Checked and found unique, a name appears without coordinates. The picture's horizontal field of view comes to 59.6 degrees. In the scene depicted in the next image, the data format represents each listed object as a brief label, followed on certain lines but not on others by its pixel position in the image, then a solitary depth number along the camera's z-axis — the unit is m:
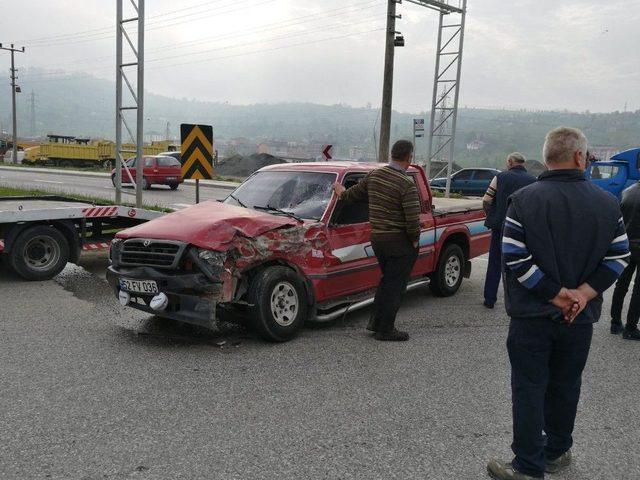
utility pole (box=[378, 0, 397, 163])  16.64
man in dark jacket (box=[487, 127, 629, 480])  2.79
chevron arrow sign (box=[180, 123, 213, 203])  9.84
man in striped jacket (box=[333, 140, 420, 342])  5.26
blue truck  18.84
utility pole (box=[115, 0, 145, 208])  11.04
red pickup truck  4.86
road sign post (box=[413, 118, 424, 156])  17.59
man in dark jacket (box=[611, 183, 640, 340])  5.60
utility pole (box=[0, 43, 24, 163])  46.72
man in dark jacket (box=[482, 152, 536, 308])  6.41
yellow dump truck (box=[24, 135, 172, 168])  44.03
